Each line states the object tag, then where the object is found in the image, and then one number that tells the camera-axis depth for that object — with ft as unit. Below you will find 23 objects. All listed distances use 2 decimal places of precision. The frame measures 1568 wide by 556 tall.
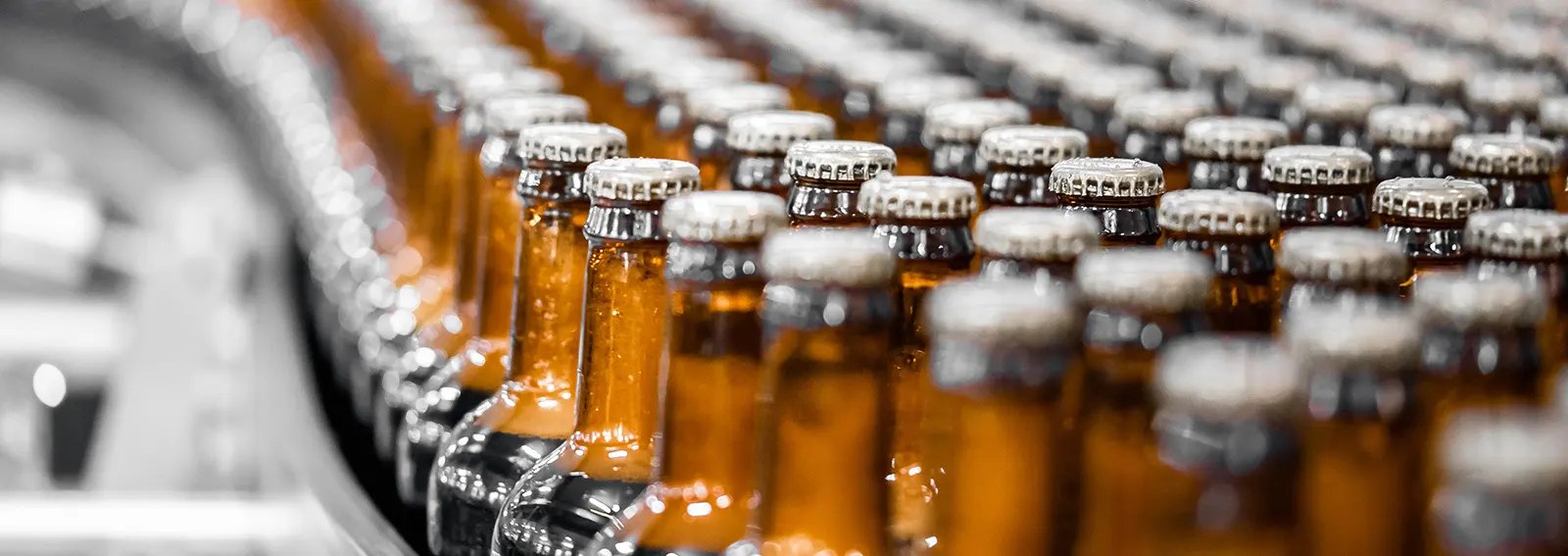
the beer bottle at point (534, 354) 3.23
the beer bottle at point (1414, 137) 3.62
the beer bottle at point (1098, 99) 4.34
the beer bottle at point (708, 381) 2.52
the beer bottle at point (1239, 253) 2.58
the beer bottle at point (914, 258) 2.69
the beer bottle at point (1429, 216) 2.83
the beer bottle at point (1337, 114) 4.14
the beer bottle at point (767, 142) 3.48
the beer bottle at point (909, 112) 4.09
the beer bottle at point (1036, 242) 2.41
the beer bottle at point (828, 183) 3.01
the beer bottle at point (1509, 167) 3.35
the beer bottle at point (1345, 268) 2.31
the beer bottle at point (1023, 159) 3.30
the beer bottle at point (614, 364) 2.87
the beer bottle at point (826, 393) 2.25
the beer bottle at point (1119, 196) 2.87
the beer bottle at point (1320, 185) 3.08
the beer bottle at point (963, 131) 3.67
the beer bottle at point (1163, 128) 3.95
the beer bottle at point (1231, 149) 3.49
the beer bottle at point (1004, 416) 2.02
